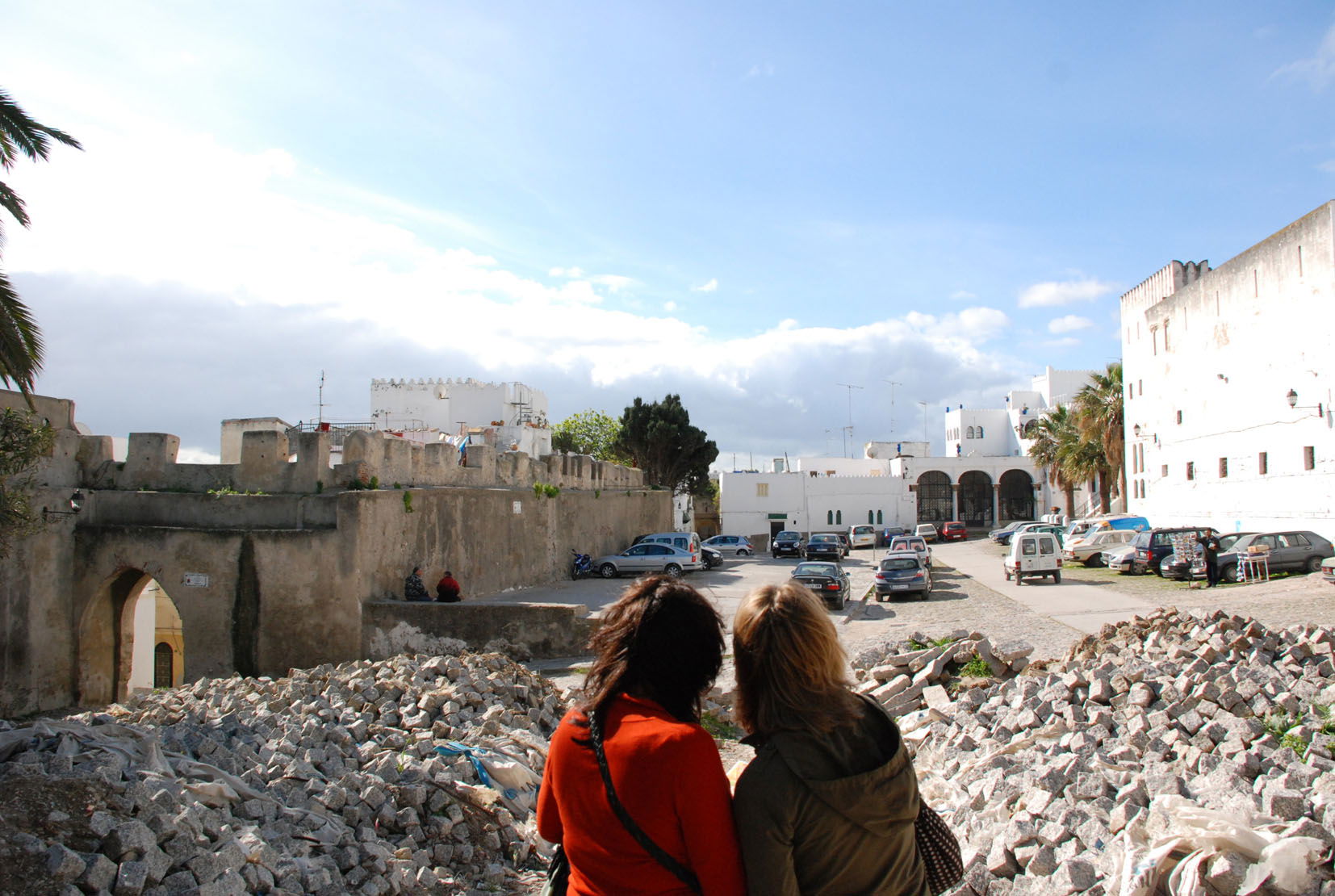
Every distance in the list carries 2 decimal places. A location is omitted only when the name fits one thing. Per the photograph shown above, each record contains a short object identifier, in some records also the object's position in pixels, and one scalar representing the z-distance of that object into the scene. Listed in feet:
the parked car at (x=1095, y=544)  102.37
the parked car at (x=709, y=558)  108.27
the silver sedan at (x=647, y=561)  91.25
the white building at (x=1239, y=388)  79.87
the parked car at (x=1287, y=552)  73.51
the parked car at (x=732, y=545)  139.33
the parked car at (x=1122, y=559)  89.56
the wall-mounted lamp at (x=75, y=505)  47.83
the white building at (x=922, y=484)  181.06
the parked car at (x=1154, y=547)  85.40
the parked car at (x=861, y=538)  156.04
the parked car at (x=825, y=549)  121.08
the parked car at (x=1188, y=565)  76.79
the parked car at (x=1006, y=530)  152.15
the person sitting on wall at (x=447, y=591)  53.98
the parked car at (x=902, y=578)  79.66
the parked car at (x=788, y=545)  132.36
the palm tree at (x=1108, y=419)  131.34
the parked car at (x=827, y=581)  73.61
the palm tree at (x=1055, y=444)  148.15
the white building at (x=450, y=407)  157.38
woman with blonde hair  7.54
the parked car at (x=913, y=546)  105.81
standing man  72.38
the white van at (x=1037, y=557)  87.56
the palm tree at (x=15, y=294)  33.68
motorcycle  86.94
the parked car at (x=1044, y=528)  124.36
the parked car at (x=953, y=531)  180.55
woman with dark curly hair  7.52
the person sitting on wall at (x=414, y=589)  51.16
